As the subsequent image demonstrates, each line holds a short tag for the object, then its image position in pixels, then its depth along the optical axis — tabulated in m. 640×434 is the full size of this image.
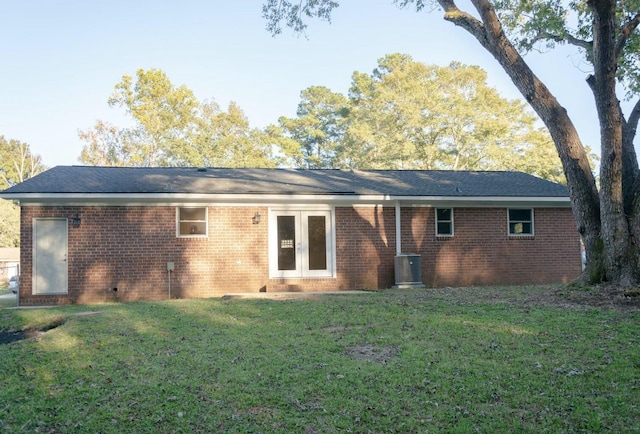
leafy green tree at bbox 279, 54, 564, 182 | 33.16
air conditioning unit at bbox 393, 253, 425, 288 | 14.45
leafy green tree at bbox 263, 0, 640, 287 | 9.80
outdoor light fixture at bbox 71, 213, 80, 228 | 13.41
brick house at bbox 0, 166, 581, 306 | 13.44
